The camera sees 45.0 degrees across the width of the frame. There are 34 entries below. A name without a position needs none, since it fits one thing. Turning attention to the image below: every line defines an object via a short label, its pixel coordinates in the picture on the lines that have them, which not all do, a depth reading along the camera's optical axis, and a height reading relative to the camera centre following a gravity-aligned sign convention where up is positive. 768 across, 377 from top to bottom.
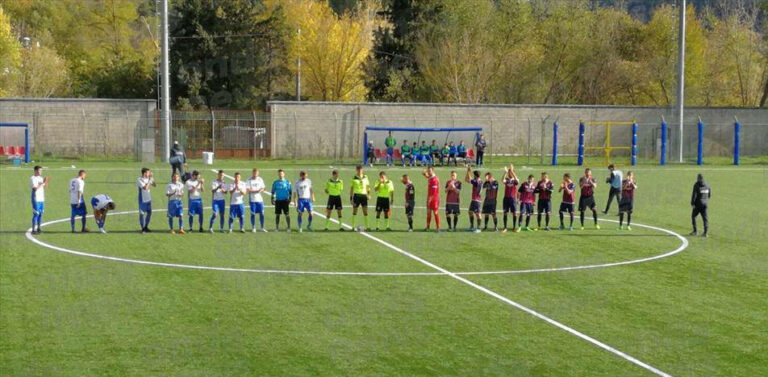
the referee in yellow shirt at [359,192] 27.50 -1.08
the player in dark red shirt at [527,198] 27.34 -1.22
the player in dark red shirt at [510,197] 27.16 -1.18
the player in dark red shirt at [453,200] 26.73 -1.27
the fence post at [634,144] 57.91 +0.84
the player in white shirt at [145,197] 25.77 -1.20
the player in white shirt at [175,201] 25.70 -1.30
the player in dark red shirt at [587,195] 27.84 -1.14
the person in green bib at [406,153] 54.81 +0.18
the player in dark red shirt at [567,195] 27.59 -1.13
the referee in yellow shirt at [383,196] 27.17 -1.18
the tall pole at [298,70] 76.15 +7.39
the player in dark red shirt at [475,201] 27.14 -1.31
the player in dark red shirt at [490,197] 27.11 -1.19
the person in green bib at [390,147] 54.97 +0.54
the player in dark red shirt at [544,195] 27.58 -1.13
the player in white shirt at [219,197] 25.98 -1.19
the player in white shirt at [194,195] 25.92 -1.13
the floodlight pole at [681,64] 58.28 +5.92
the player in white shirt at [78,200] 25.17 -1.26
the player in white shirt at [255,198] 26.55 -1.24
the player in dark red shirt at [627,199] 27.92 -1.25
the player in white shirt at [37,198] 24.92 -1.19
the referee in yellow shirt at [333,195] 27.33 -1.16
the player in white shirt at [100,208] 25.91 -1.51
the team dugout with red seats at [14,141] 53.69 +0.75
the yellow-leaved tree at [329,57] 81.94 +8.77
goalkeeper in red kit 27.05 -1.20
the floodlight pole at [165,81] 52.53 +4.17
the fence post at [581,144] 57.47 +0.82
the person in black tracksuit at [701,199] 26.41 -1.17
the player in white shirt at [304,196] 26.73 -1.19
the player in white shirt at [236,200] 25.95 -1.27
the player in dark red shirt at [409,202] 26.97 -1.35
